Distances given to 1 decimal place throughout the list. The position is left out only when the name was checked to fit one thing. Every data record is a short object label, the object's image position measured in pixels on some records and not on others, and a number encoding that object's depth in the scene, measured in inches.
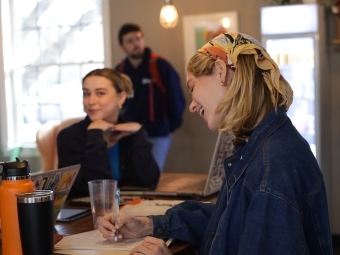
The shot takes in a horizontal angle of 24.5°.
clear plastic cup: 83.3
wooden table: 78.0
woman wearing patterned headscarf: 64.0
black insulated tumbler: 66.2
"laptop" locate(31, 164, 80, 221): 77.7
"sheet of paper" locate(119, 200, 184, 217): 86.6
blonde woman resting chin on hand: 109.0
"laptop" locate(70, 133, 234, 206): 96.8
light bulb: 175.3
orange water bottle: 68.6
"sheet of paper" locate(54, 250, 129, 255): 74.4
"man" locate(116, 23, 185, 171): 191.9
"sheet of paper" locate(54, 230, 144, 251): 76.0
